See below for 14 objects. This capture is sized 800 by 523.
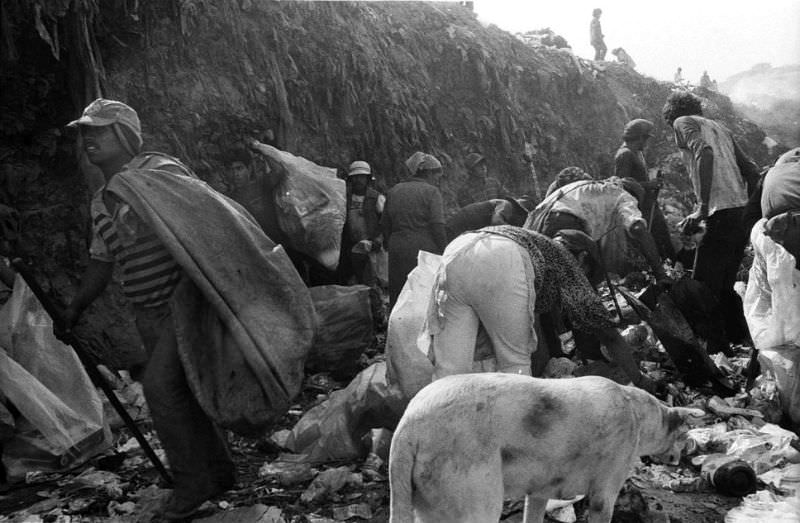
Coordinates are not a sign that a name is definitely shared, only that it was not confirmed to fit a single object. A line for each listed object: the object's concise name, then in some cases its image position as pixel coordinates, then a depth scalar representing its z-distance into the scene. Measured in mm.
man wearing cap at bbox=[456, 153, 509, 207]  8180
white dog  1792
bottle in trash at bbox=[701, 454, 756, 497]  2887
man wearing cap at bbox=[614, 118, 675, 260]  5711
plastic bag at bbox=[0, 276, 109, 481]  3498
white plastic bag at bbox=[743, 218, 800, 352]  3523
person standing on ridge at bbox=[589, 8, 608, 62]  14133
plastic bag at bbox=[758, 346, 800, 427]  3484
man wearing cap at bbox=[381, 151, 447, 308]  4914
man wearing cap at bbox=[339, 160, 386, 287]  5852
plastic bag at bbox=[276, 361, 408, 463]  3432
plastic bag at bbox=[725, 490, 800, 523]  2654
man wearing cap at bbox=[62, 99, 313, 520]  2902
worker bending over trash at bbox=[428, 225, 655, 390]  2518
